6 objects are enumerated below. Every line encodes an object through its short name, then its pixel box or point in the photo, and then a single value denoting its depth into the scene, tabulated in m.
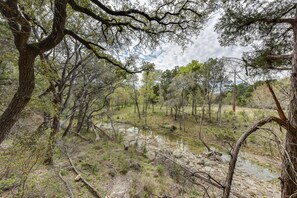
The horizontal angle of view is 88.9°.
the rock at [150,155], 8.15
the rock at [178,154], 9.13
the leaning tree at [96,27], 2.49
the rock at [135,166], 6.41
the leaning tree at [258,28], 2.35
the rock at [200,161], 8.37
